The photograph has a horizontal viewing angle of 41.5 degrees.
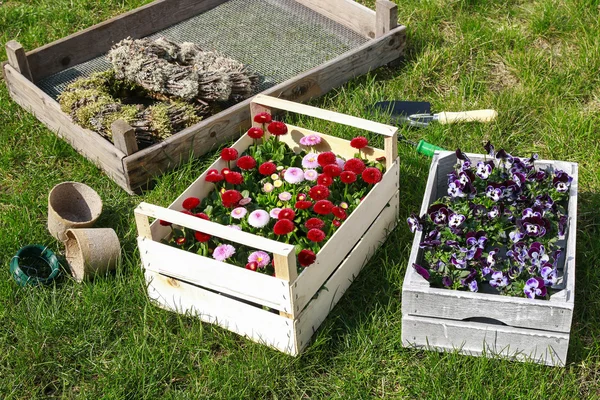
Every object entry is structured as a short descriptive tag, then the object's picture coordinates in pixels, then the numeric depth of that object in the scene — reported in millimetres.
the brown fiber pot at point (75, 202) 3572
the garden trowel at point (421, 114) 4047
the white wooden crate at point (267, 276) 2768
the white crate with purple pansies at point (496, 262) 2736
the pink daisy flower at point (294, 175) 3330
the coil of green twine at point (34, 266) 3252
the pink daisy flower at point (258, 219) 3086
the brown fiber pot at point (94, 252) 3219
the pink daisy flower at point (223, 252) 2975
